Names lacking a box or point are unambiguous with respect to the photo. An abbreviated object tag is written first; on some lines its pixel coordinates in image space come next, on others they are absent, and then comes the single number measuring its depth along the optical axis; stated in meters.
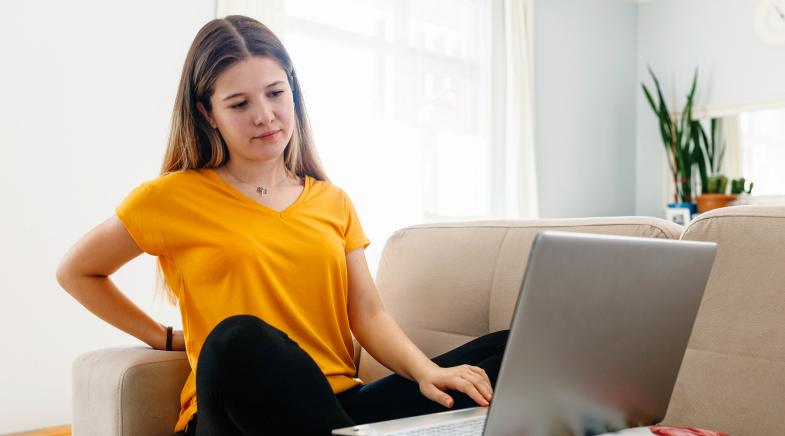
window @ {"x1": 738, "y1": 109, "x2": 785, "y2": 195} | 4.55
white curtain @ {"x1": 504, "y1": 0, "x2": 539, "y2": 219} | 4.38
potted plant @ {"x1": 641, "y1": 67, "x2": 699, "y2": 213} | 4.80
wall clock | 4.51
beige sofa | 1.09
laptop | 0.73
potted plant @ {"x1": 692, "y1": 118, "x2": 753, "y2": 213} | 4.59
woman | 1.23
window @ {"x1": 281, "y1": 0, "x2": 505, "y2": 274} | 3.48
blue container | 4.71
